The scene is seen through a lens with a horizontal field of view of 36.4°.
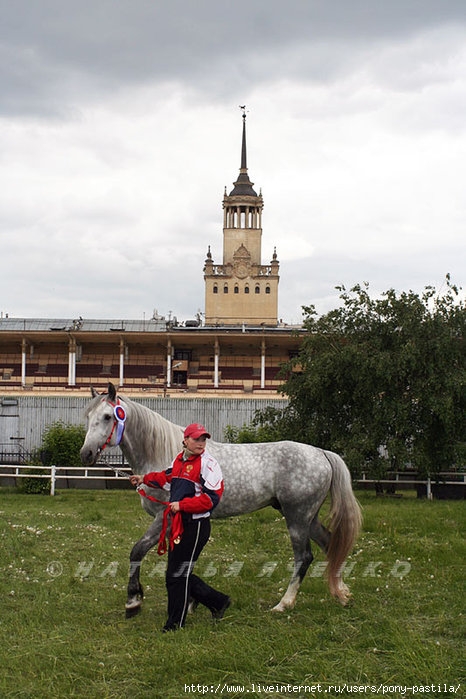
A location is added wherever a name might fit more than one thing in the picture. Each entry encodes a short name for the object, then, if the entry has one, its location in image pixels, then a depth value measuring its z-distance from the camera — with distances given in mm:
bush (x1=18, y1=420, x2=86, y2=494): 26266
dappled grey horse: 8039
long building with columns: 54219
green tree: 22516
